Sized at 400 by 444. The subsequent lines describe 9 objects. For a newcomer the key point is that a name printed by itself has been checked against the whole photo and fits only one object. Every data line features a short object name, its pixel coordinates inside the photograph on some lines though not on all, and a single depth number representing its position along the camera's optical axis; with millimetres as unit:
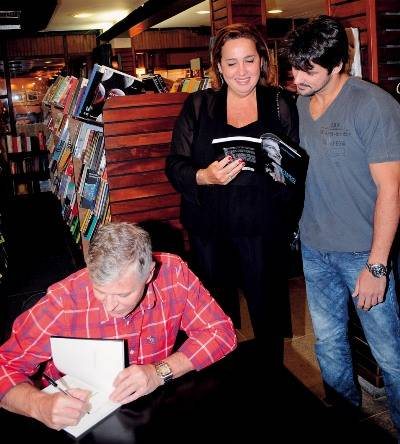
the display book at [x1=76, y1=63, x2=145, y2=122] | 2926
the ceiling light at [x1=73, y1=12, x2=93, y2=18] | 9377
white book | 1119
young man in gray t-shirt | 1595
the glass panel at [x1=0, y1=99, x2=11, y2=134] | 9921
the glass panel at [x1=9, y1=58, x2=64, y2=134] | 10180
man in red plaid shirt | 1178
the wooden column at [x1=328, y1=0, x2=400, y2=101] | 2271
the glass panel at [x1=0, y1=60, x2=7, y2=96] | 10094
